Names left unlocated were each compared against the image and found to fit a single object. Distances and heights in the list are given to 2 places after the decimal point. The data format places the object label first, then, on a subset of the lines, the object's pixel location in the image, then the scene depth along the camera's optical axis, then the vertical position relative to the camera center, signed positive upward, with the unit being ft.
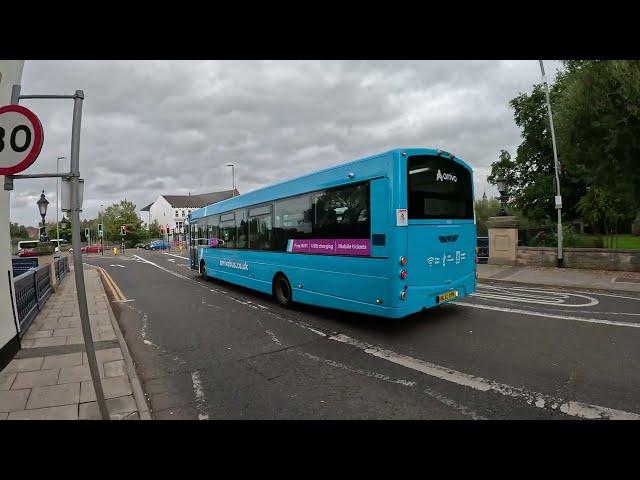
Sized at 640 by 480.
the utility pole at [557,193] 41.79 +5.18
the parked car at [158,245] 171.94 -2.94
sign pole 9.15 +0.32
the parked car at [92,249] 166.13 -4.25
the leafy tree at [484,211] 61.11 +5.13
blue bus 17.31 +0.07
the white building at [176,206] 279.69 +29.77
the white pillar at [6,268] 15.21 -1.28
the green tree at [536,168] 75.82 +16.61
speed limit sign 8.69 +2.75
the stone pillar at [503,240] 47.29 -0.97
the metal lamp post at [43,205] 48.52 +5.41
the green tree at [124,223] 224.12 +12.28
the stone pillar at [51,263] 38.00 -2.60
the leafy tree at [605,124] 31.14 +11.30
